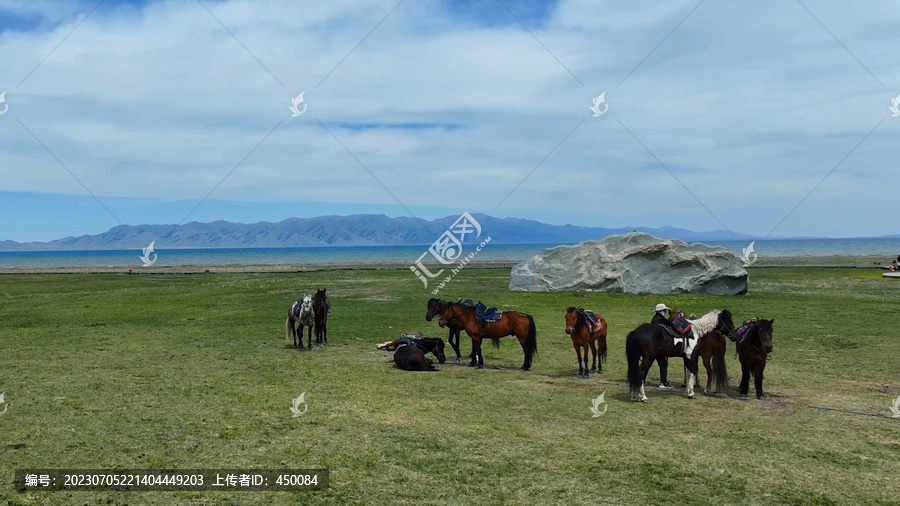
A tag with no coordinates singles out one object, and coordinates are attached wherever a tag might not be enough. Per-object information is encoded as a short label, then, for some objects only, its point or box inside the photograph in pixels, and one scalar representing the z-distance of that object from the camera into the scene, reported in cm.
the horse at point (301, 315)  1822
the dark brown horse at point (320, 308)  1839
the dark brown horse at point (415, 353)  1521
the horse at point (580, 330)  1423
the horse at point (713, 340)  1284
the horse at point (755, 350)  1212
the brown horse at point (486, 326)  1548
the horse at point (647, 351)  1204
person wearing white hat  1320
